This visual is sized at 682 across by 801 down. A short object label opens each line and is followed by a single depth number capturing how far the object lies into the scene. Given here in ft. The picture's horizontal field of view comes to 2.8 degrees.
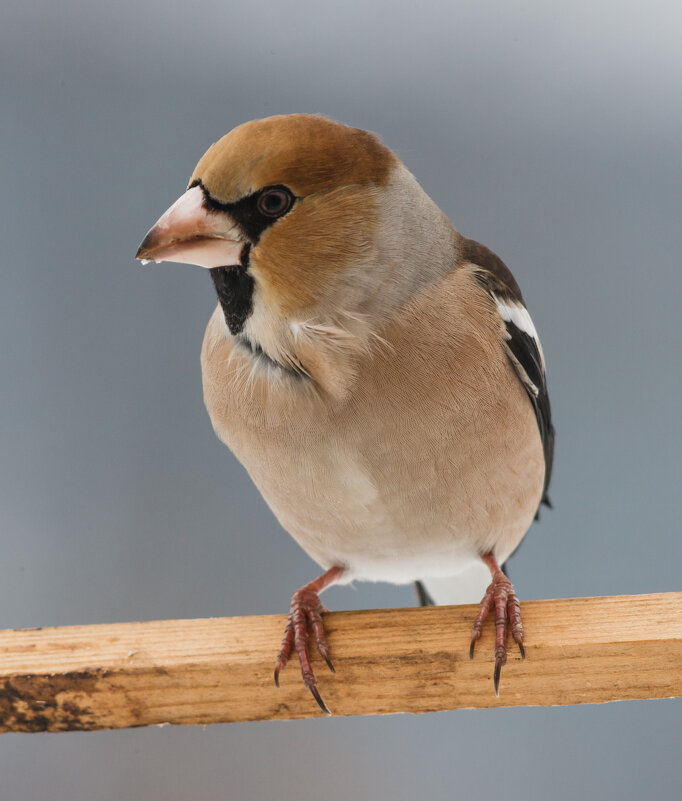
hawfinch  8.24
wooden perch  8.25
